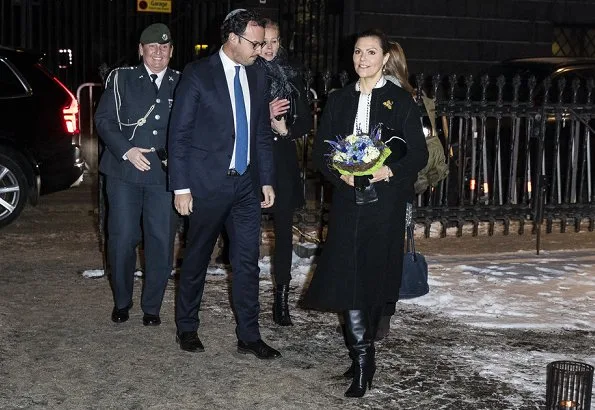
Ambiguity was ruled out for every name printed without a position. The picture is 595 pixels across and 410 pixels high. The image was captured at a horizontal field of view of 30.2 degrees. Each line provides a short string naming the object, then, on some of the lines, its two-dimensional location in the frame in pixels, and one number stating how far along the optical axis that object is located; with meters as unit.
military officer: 6.63
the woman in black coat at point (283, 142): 6.59
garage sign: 16.19
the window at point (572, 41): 19.84
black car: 10.17
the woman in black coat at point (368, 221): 5.41
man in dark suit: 5.87
